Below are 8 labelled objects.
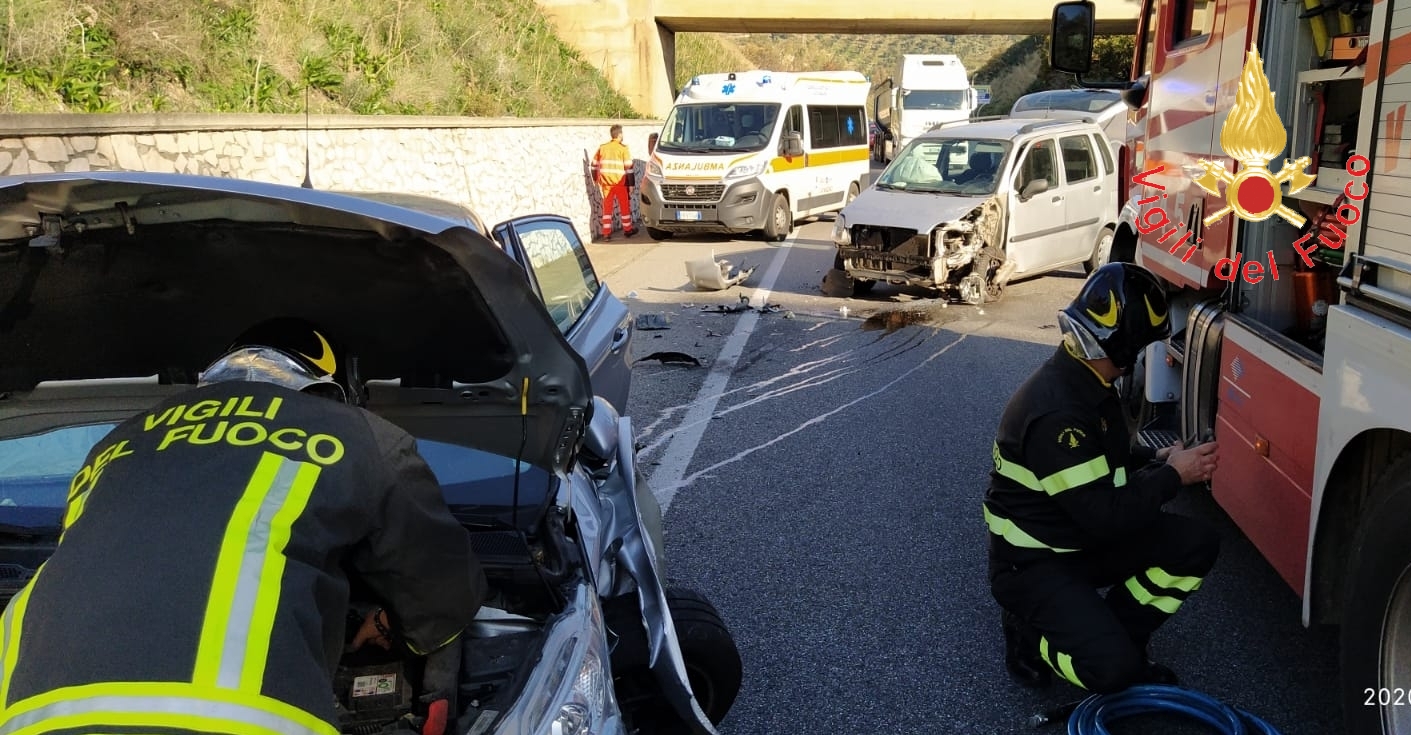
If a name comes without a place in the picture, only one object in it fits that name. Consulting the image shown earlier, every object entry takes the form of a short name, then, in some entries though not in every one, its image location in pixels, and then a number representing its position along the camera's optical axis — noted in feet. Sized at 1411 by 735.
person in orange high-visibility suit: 60.95
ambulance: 55.01
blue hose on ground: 10.92
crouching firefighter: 11.41
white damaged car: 37.03
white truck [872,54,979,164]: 100.22
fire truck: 9.03
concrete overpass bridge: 104.47
